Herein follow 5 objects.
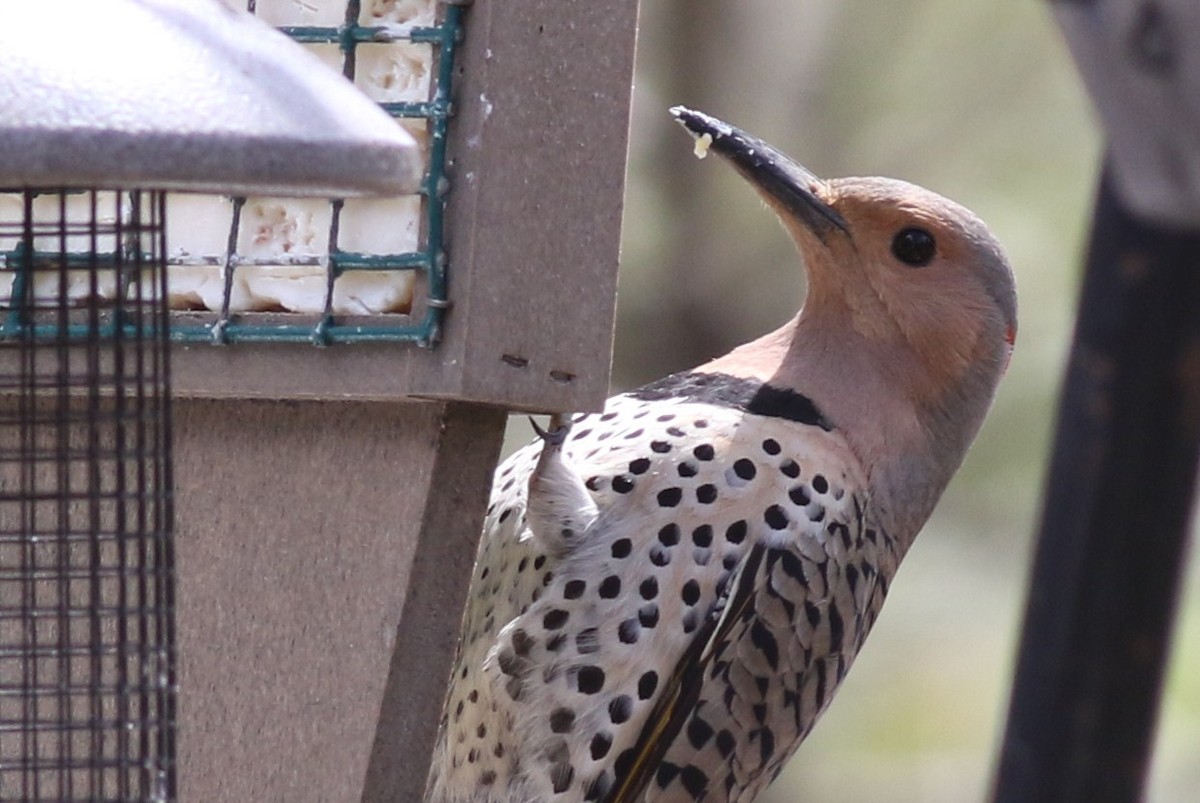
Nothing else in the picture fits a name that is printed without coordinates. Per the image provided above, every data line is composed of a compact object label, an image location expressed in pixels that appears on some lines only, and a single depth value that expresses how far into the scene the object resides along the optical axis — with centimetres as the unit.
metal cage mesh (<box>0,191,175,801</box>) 470
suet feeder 486
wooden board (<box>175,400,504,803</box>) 514
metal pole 223
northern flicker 593
